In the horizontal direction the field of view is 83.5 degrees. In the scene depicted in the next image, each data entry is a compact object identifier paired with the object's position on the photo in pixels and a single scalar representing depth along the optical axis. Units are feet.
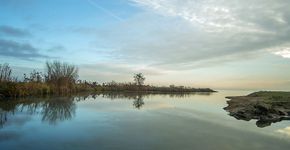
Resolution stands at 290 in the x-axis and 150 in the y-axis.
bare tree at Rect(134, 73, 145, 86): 156.85
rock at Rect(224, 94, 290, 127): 33.16
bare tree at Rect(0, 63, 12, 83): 52.17
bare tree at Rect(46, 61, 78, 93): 83.33
